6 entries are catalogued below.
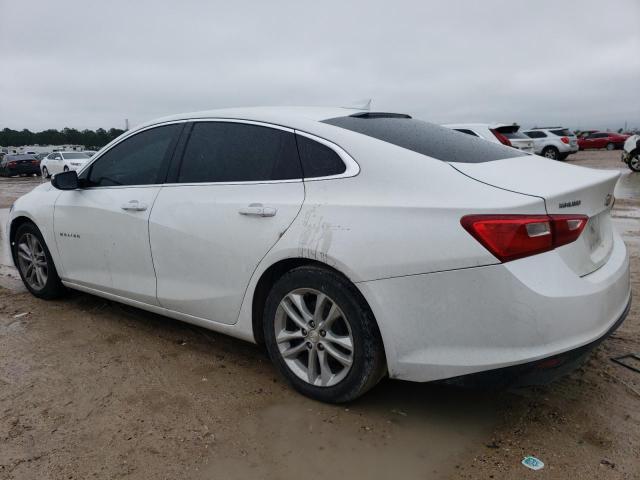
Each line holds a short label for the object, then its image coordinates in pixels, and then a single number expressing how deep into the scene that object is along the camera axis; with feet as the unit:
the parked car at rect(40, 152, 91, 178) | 83.61
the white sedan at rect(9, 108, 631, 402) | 7.27
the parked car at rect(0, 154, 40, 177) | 96.73
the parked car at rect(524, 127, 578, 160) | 80.84
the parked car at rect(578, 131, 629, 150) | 124.67
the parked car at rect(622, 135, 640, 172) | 58.80
